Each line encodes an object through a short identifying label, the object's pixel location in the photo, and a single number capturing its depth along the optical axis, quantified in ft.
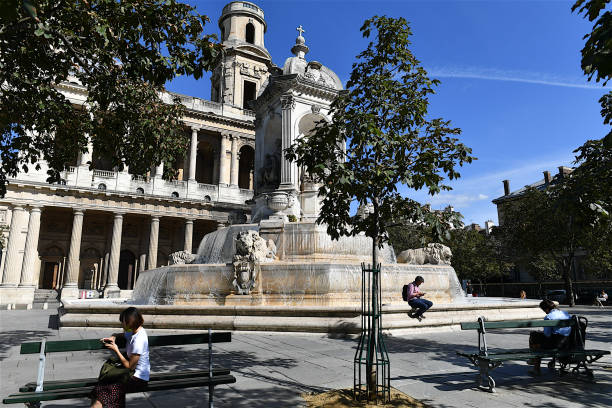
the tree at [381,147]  14.93
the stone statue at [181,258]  45.09
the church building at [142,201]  98.43
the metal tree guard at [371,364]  13.14
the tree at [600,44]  7.80
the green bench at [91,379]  10.35
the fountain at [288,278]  28.32
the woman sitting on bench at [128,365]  10.55
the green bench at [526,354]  15.23
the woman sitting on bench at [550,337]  17.69
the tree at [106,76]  20.68
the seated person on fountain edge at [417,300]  27.22
